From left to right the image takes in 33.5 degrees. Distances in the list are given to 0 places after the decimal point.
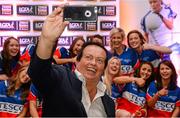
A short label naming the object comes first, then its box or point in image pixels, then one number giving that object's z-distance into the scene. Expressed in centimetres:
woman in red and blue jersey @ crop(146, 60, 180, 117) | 261
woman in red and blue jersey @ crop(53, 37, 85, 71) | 277
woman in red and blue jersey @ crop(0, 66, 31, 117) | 251
